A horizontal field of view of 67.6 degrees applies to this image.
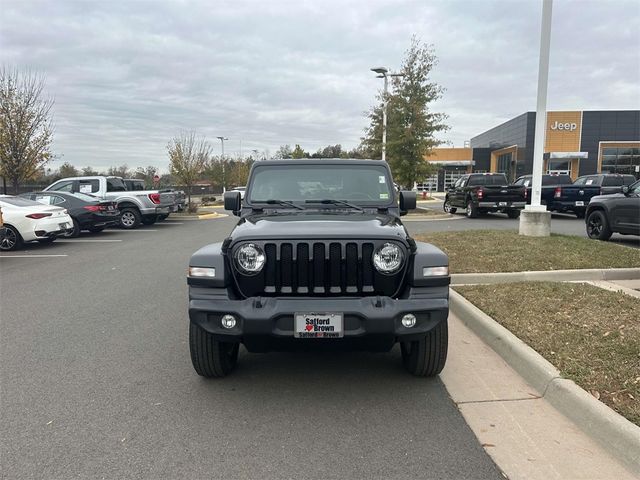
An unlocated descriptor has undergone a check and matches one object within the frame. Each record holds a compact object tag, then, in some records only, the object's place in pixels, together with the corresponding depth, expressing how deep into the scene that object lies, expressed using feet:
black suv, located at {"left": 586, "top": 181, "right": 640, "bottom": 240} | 33.12
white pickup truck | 56.24
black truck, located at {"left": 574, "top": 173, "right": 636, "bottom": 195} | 58.85
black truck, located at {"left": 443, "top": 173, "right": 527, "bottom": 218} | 61.72
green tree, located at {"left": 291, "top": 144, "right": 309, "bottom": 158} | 139.17
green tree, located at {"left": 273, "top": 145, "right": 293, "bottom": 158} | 216.86
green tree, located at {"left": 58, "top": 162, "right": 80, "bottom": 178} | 180.36
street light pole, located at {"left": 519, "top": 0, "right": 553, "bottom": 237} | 31.50
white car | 39.32
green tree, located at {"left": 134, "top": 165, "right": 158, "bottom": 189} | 171.35
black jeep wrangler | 10.94
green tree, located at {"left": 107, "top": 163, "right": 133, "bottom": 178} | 188.83
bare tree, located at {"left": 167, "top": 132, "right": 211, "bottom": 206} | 89.40
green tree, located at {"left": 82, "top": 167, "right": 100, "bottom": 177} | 184.00
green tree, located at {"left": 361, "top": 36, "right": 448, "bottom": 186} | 70.64
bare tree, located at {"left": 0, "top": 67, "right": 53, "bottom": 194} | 64.39
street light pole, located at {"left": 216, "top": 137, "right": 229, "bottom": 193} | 166.30
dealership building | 150.41
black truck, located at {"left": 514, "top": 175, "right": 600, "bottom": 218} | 60.59
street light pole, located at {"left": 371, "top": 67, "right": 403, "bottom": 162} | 72.33
